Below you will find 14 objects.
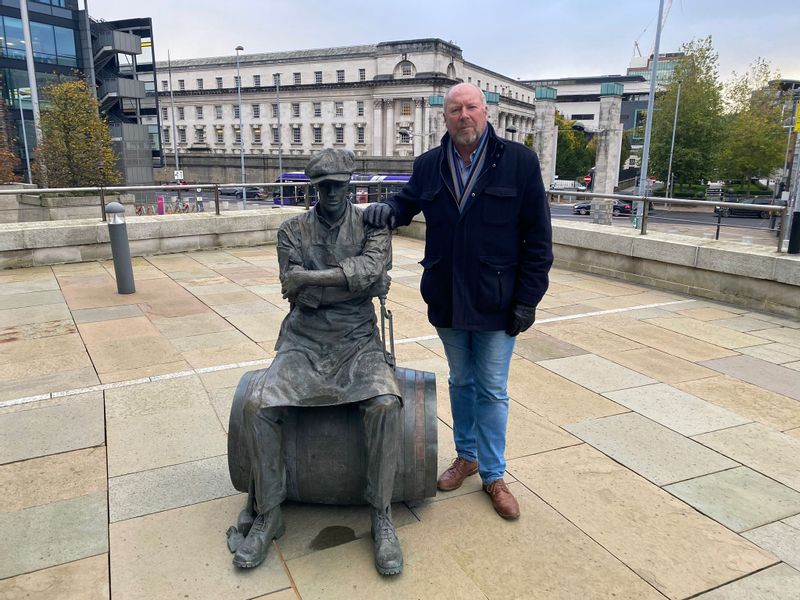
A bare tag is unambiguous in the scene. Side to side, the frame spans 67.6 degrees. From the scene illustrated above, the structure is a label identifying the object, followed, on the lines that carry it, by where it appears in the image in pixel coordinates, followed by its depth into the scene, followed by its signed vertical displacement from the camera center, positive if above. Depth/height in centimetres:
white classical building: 8038 +984
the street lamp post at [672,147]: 4539 +178
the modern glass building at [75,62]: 4903 +861
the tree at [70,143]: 2358 +78
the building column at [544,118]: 2453 +209
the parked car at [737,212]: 881 -61
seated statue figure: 304 -102
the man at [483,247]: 331 -44
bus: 1527 -73
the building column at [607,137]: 2706 +147
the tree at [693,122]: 4731 +383
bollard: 854 -121
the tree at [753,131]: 4625 +311
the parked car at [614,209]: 1279 -87
